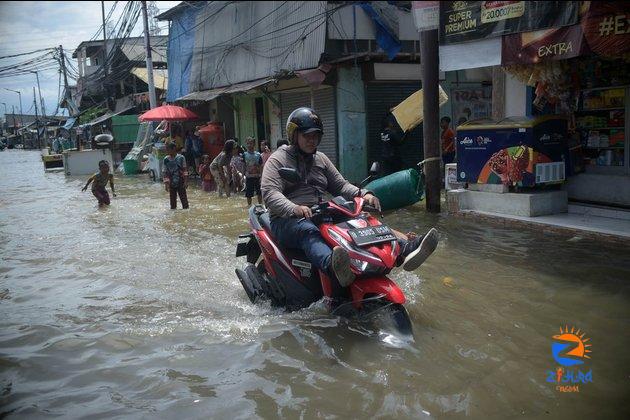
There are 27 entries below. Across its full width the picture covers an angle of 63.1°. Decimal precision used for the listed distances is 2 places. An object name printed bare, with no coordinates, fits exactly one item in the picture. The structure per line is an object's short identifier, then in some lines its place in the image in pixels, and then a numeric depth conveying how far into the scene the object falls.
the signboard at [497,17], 6.77
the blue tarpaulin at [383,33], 12.98
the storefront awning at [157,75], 29.97
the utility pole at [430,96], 8.92
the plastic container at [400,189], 9.50
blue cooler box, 7.68
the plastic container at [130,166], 22.80
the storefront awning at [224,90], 14.59
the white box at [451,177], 9.79
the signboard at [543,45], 6.51
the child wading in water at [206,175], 15.47
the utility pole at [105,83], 25.02
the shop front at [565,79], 6.85
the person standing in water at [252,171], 11.59
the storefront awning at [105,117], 33.59
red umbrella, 18.02
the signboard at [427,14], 8.48
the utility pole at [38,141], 62.64
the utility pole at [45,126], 57.93
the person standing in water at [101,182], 12.00
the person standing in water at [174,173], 11.12
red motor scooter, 3.70
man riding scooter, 3.77
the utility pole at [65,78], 29.79
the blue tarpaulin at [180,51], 21.69
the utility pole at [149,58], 19.38
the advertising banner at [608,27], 5.88
